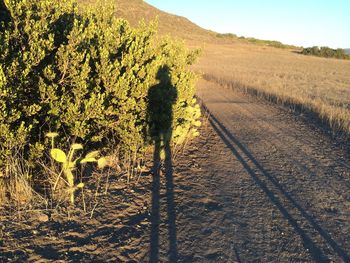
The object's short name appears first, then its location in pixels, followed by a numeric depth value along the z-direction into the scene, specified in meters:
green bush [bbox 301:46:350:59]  62.84
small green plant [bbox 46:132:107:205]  4.95
